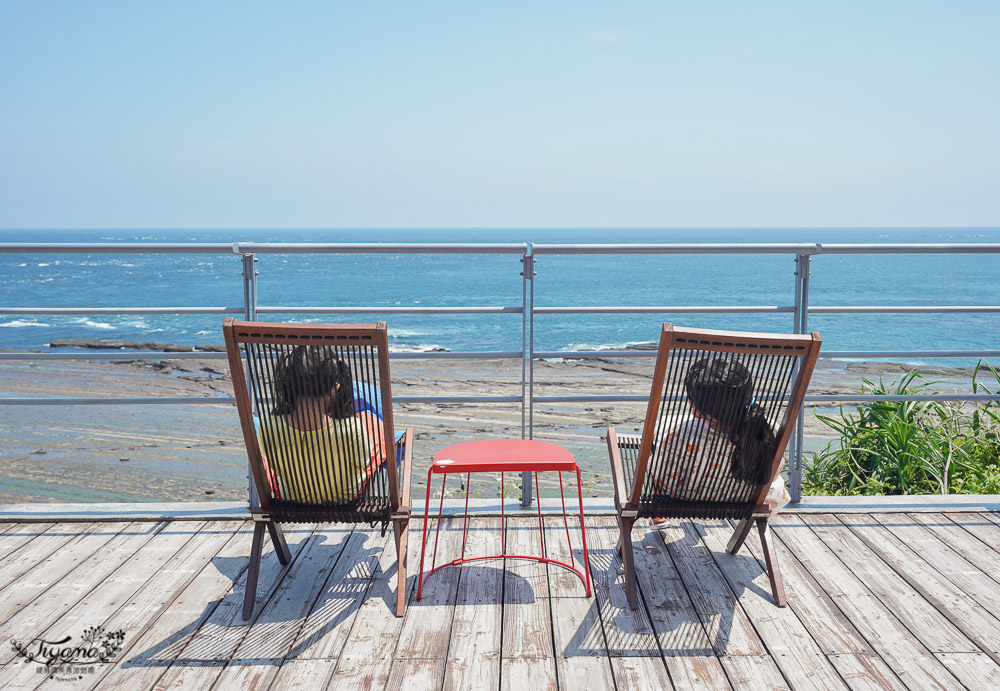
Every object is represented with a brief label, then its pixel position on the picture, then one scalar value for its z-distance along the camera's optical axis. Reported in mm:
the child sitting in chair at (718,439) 2193
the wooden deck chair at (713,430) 2109
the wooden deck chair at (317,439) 2098
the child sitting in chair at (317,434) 2170
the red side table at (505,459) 2324
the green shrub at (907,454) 4301
